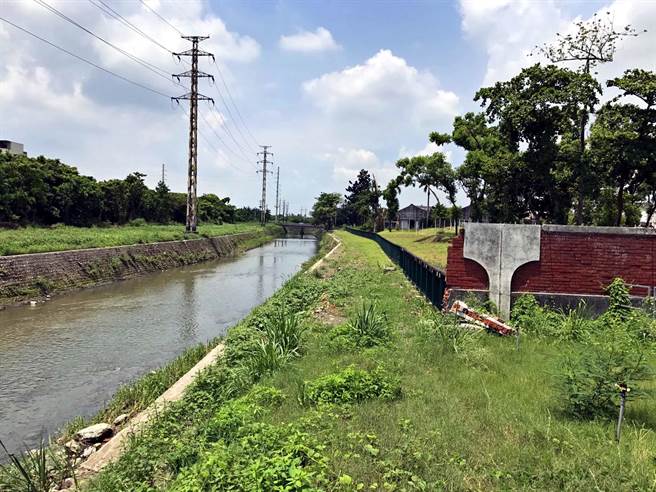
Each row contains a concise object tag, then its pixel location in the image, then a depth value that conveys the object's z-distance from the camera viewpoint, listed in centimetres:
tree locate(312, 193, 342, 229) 9425
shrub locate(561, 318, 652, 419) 467
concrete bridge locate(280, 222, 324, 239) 9394
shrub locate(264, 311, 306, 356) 809
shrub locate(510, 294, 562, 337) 833
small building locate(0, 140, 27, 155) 5808
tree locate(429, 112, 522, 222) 2397
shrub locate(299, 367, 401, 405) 549
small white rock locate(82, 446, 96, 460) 573
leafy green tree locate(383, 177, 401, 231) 5028
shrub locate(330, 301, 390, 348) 802
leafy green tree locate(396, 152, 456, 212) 3588
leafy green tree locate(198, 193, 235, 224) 6785
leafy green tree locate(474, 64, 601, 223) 2044
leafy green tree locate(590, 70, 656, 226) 1934
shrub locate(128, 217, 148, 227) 4517
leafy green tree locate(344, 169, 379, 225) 8132
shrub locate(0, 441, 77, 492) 471
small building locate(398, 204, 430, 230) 7488
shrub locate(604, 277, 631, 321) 876
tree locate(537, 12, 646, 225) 2093
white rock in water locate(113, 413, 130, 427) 680
